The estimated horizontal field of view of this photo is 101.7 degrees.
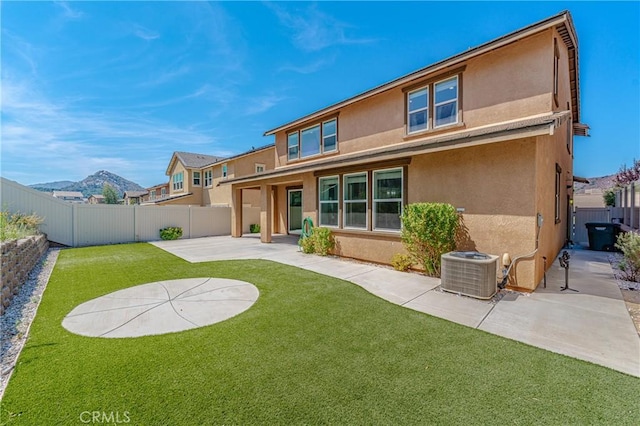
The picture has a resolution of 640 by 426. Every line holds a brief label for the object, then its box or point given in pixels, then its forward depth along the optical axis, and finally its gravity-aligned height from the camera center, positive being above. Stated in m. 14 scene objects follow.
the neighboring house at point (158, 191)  38.22 +3.06
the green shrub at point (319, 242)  10.88 -1.37
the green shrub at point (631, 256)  6.80 -1.22
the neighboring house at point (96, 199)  63.60 +2.78
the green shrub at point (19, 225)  8.26 -0.59
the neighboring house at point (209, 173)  22.78 +3.62
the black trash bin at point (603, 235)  11.42 -1.11
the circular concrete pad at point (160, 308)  4.39 -1.97
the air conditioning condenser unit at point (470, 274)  5.79 -1.46
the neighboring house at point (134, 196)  52.24 +2.88
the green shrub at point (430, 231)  7.11 -0.57
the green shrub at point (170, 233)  17.05 -1.50
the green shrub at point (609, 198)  18.92 +0.94
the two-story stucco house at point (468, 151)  6.34 +1.71
